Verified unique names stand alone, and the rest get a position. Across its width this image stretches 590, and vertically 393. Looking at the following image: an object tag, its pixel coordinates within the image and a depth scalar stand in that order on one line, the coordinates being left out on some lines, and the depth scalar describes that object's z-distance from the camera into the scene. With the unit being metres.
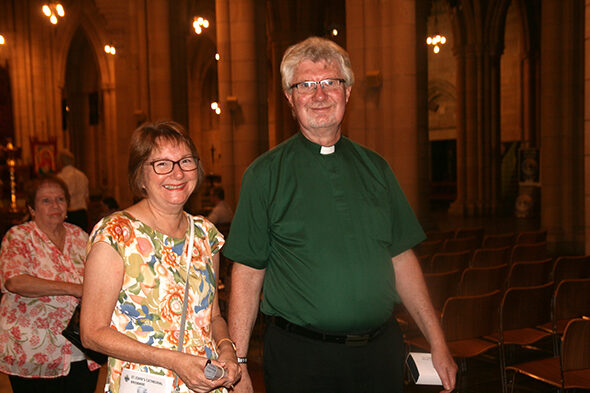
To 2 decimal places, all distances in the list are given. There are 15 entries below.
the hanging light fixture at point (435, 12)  31.37
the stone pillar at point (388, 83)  10.56
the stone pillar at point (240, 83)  12.35
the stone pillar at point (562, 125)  13.81
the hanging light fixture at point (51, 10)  11.86
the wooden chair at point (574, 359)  3.64
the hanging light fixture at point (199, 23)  14.80
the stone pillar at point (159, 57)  14.60
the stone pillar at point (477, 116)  22.02
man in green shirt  2.33
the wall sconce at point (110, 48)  18.24
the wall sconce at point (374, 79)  10.70
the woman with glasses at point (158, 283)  1.92
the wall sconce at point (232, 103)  12.33
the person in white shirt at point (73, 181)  9.48
